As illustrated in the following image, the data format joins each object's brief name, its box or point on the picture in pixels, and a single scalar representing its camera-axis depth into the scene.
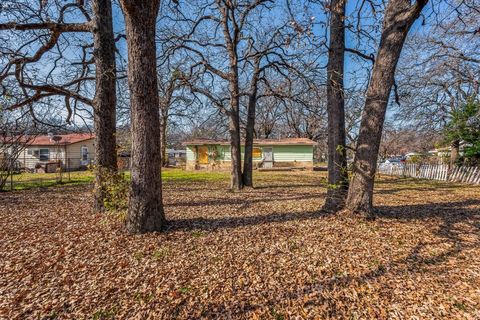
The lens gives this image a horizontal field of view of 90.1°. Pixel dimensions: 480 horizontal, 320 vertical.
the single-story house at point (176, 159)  30.55
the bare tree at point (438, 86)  14.00
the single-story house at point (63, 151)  23.41
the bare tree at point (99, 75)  5.10
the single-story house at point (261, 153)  23.23
